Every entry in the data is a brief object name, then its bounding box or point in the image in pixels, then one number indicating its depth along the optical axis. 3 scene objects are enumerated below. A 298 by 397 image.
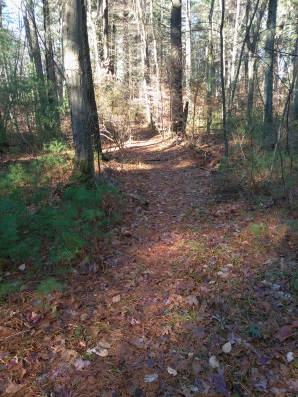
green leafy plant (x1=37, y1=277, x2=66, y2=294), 3.32
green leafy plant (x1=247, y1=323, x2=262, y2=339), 2.72
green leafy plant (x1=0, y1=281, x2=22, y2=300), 3.31
